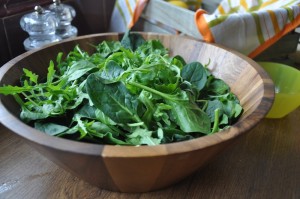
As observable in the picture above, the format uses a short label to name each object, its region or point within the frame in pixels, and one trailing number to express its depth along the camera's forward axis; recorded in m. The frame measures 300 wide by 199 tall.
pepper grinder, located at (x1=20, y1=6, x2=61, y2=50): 0.67
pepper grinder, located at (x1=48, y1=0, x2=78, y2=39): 0.75
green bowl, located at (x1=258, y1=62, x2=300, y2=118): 0.59
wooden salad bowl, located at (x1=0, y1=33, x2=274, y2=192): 0.32
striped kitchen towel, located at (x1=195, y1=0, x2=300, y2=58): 0.65
